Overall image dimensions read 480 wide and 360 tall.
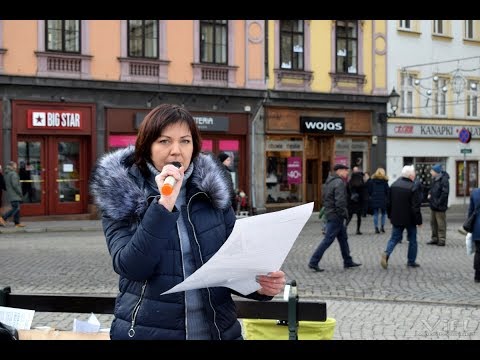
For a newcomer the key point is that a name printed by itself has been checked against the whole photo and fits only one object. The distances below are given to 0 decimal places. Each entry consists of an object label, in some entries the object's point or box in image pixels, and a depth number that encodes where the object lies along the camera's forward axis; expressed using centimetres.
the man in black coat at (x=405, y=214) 1229
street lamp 2766
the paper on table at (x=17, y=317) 382
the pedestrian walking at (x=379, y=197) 1927
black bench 373
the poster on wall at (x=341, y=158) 2862
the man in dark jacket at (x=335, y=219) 1196
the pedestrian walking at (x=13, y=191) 2011
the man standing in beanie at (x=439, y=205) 1608
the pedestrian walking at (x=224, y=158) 1390
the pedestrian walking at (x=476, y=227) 1055
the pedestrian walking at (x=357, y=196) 1900
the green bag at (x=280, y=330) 385
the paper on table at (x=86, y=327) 395
